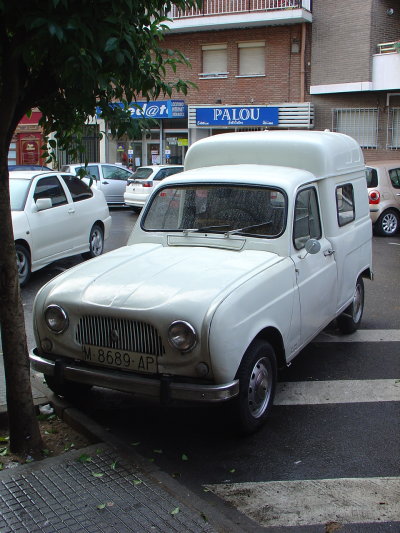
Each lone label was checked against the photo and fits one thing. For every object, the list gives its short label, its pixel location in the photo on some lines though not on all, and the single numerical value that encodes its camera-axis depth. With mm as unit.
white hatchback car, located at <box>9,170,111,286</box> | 10312
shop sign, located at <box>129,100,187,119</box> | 27469
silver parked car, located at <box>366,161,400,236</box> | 15781
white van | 4621
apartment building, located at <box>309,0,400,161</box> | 23578
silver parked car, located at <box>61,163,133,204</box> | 21828
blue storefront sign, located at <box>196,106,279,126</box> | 25938
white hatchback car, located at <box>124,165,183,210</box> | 19766
